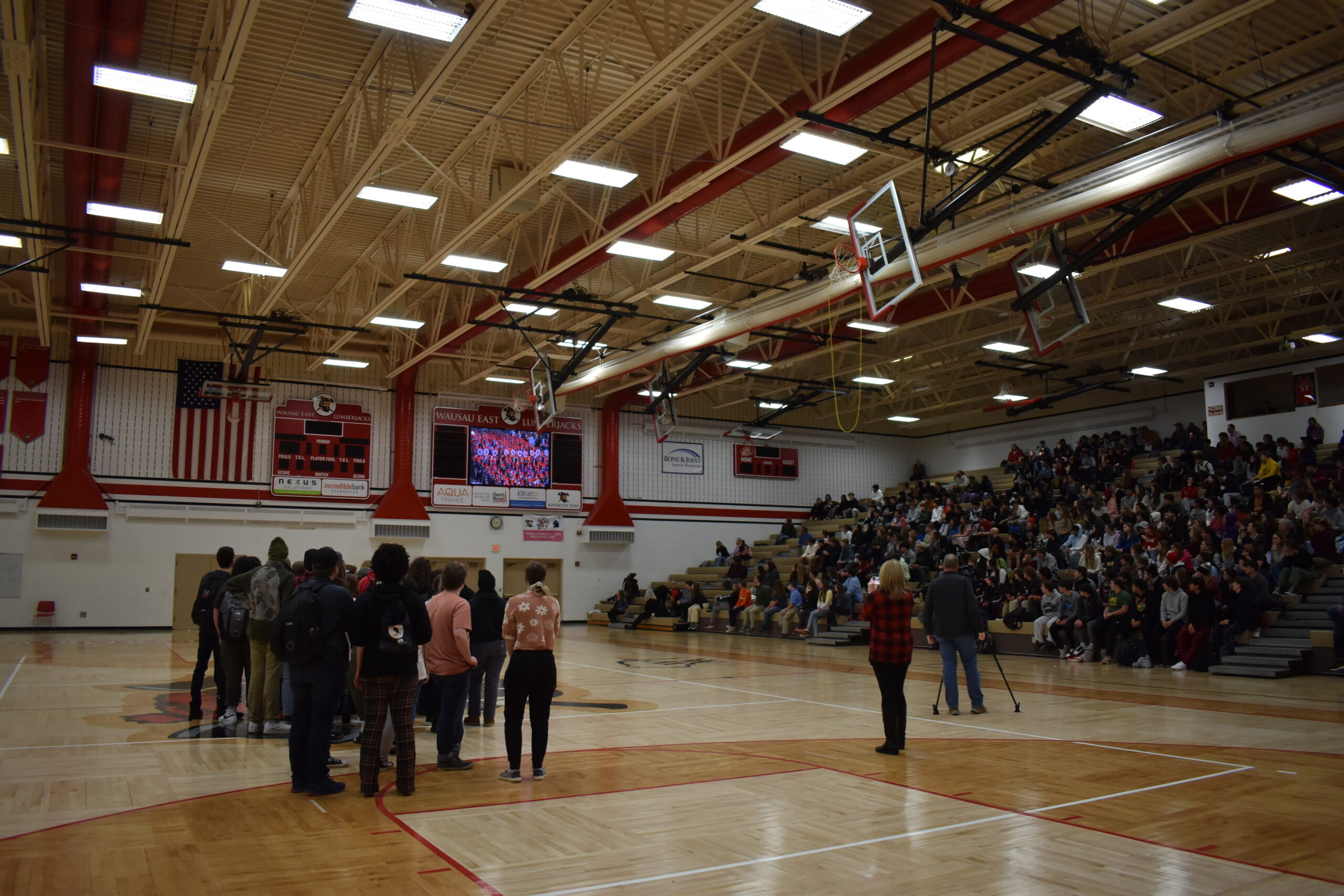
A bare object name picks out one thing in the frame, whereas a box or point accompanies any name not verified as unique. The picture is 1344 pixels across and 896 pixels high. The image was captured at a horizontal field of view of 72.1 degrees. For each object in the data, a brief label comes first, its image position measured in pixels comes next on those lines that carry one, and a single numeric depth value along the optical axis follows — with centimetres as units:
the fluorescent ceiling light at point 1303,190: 1258
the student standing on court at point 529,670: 628
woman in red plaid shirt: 730
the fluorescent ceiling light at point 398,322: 1897
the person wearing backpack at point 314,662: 574
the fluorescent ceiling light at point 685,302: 1700
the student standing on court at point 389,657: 566
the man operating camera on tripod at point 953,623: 915
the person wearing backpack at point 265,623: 729
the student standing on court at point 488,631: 749
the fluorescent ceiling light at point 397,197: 1248
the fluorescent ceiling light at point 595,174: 1154
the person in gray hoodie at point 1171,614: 1400
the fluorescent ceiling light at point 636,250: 1454
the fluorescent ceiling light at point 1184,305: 1786
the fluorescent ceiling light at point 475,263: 1498
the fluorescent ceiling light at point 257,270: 1523
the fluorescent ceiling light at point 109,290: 1725
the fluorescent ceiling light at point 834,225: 1354
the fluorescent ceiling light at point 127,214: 1268
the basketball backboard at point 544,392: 1909
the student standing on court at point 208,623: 855
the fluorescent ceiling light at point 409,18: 825
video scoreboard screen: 2647
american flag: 2342
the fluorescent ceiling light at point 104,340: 2039
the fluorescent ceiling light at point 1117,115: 1013
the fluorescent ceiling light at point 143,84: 935
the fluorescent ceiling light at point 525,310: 1997
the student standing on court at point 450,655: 655
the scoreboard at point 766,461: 3148
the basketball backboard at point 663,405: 2214
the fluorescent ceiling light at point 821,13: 833
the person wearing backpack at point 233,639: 793
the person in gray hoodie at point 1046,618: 1642
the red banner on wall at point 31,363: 2180
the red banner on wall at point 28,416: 2175
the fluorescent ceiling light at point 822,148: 1098
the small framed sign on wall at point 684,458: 3008
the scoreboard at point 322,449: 2438
